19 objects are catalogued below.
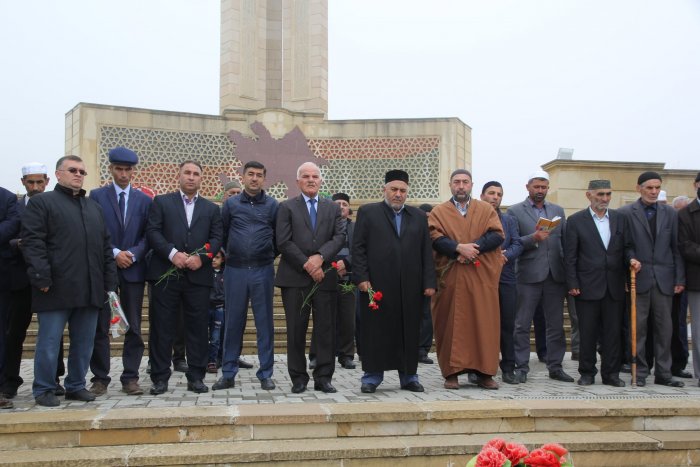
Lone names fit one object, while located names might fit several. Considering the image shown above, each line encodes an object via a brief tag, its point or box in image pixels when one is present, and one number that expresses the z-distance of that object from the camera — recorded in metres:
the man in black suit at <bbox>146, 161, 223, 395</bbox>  5.69
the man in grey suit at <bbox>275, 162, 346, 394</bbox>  5.77
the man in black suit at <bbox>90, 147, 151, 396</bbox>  5.65
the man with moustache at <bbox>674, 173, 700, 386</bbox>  6.40
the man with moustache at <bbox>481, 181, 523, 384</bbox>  6.55
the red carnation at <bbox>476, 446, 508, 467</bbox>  2.04
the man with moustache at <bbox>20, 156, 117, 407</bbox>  5.04
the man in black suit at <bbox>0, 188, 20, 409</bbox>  5.29
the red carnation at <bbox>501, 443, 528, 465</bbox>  2.12
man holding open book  6.71
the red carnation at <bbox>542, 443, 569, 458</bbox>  2.17
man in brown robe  5.98
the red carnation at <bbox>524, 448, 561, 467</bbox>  2.09
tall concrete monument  16.58
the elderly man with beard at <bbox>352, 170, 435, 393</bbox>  5.82
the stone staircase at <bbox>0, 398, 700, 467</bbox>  4.06
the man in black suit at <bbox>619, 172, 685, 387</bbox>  6.49
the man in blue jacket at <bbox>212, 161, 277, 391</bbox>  5.95
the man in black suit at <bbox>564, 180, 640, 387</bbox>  6.35
